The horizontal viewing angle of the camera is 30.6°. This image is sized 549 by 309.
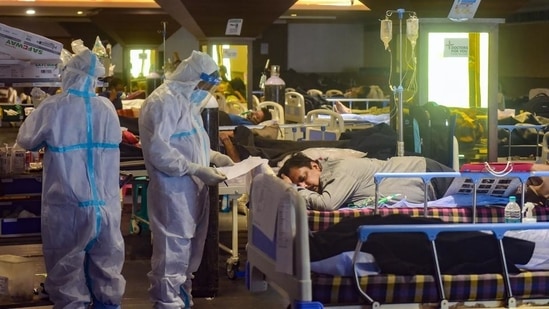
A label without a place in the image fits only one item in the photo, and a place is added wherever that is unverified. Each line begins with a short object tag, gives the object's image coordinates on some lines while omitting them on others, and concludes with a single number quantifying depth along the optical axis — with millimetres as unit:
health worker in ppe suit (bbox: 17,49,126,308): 5023
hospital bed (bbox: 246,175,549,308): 3617
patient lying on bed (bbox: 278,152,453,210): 5117
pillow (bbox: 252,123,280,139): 7345
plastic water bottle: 4730
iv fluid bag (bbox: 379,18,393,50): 6259
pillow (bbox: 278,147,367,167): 6082
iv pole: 6112
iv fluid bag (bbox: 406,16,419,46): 6277
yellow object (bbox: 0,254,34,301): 5742
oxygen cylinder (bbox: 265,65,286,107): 10625
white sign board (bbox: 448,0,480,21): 7270
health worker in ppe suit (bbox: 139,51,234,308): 5262
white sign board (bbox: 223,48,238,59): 13373
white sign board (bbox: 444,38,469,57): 7488
